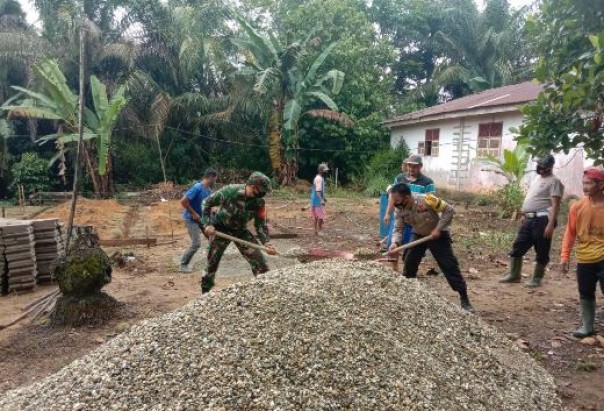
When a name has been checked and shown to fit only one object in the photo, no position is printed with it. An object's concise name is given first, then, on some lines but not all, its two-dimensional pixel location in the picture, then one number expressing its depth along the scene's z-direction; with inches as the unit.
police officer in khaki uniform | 160.2
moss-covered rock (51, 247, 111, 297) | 167.5
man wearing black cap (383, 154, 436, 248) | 196.1
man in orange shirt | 139.1
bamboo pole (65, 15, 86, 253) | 173.3
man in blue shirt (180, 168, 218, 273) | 211.6
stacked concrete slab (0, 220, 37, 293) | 207.9
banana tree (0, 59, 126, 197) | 416.5
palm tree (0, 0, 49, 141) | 549.0
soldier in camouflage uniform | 167.3
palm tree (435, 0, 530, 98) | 752.3
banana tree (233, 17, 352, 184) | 553.0
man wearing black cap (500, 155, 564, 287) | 191.8
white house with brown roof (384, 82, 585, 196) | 453.1
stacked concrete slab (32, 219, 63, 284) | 220.4
